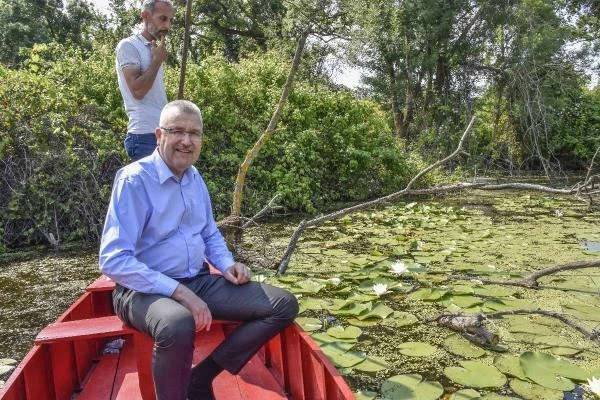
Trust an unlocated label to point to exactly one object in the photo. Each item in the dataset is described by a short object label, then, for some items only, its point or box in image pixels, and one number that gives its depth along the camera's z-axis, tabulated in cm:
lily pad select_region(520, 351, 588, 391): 240
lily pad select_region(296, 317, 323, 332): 323
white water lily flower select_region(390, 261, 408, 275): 409
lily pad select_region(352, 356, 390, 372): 268
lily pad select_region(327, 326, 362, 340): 306
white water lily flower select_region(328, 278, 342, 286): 410
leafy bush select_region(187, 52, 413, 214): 736
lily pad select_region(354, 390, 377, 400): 236
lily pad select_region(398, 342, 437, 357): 284
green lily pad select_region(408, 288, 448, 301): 371
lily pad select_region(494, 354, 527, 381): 252
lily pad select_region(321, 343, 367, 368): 273
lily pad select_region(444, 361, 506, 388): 245
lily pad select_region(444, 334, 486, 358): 280
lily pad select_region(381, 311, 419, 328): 328
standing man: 297
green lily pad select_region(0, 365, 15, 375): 278
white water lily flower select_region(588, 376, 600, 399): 207
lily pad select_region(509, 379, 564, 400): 232
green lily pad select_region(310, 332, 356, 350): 297
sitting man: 177
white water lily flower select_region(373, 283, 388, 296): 363
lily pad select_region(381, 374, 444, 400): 235
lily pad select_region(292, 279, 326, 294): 397
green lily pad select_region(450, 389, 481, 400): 233
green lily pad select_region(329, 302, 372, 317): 345
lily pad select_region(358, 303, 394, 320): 338
